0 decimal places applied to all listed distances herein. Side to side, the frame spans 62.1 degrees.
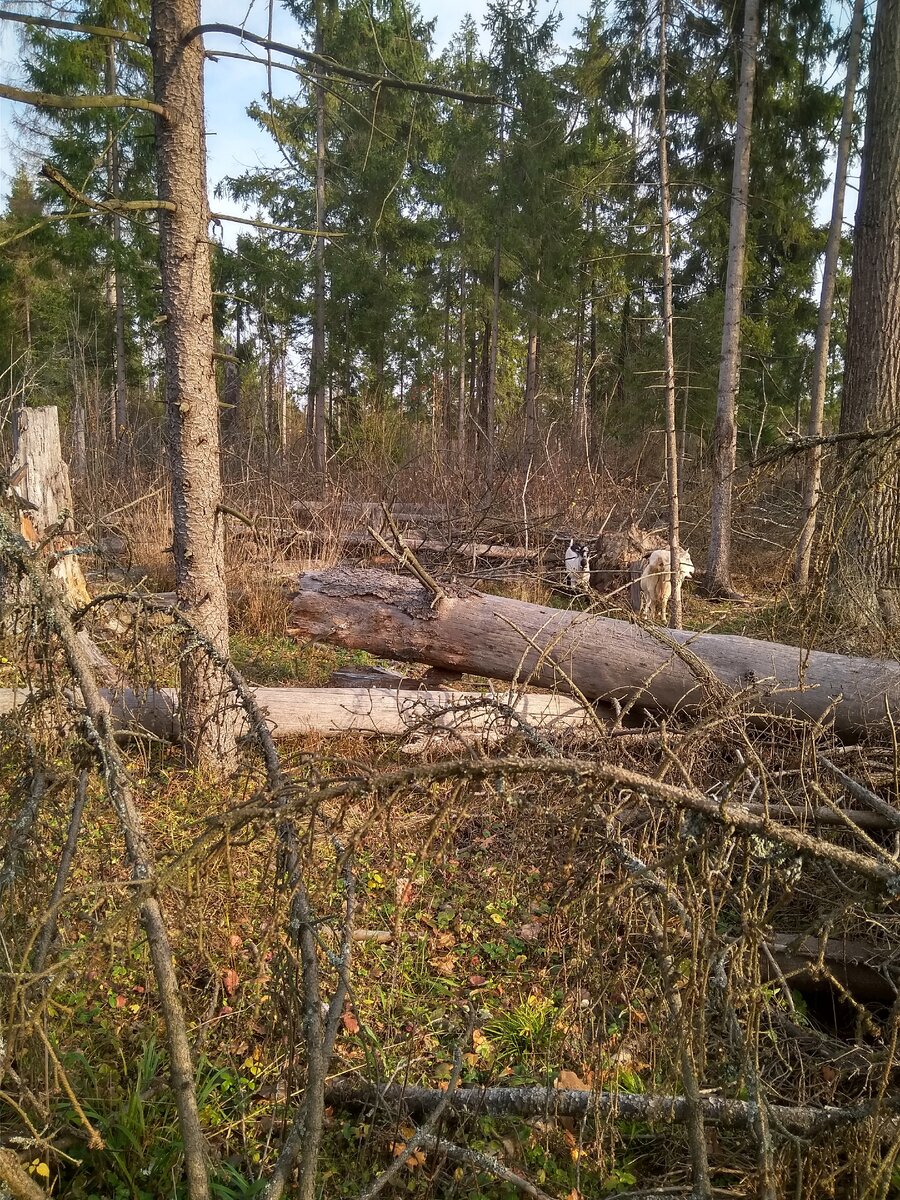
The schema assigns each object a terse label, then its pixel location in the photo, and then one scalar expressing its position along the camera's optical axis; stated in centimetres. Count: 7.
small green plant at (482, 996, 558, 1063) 292
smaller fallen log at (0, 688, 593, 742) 488
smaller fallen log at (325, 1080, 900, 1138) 220
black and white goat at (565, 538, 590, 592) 932
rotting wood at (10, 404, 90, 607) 695
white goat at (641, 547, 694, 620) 874
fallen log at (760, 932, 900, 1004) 321
